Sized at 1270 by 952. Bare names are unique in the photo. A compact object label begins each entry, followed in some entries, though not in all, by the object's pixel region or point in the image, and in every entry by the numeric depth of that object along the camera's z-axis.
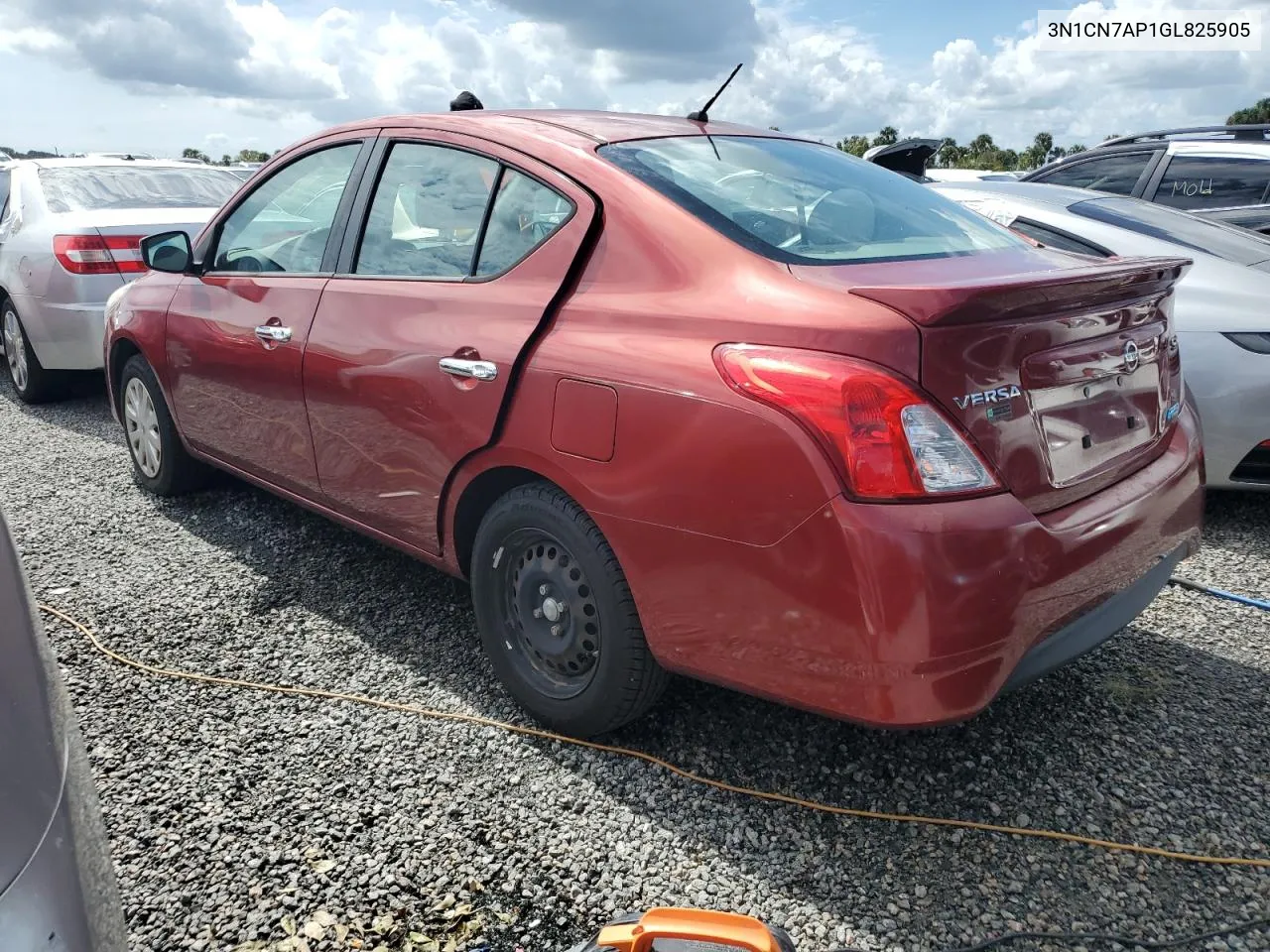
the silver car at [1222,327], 3.93
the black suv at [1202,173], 6.16
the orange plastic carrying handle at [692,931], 1.63
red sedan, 1.95
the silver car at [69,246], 6.01
